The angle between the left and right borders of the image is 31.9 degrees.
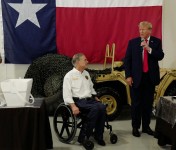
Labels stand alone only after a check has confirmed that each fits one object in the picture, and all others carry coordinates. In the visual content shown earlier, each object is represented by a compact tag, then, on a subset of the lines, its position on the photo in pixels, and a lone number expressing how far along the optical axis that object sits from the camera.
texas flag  5.15
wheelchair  3.43
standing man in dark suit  3.76
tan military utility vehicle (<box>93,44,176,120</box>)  4.57
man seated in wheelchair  3.44
